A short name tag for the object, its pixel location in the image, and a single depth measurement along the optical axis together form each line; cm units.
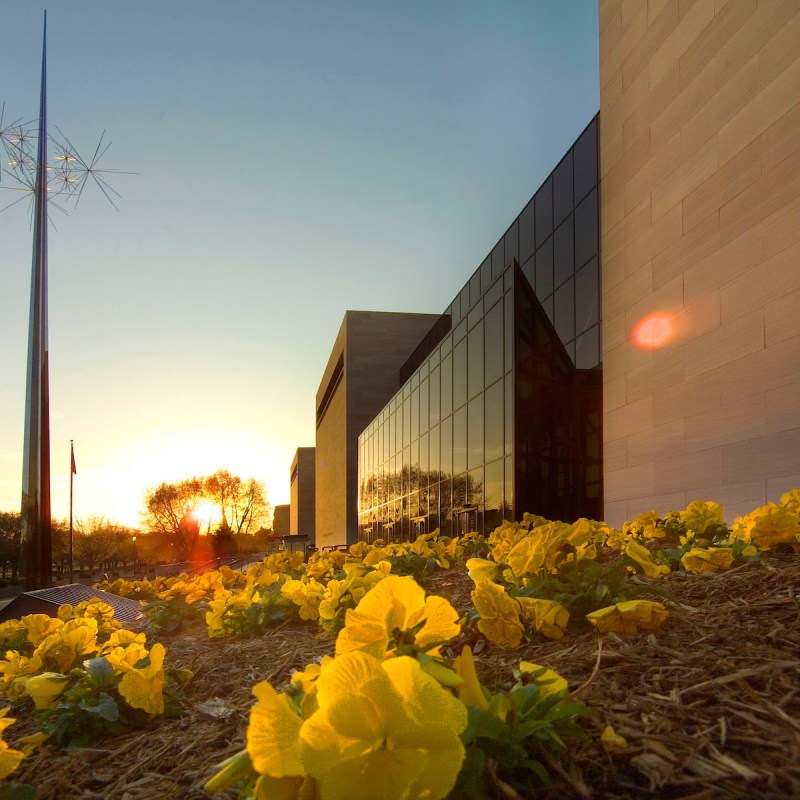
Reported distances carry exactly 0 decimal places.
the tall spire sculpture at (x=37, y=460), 1265
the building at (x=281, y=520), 14250
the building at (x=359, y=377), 4553
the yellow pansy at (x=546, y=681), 146
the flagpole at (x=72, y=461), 2809
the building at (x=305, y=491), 8750
